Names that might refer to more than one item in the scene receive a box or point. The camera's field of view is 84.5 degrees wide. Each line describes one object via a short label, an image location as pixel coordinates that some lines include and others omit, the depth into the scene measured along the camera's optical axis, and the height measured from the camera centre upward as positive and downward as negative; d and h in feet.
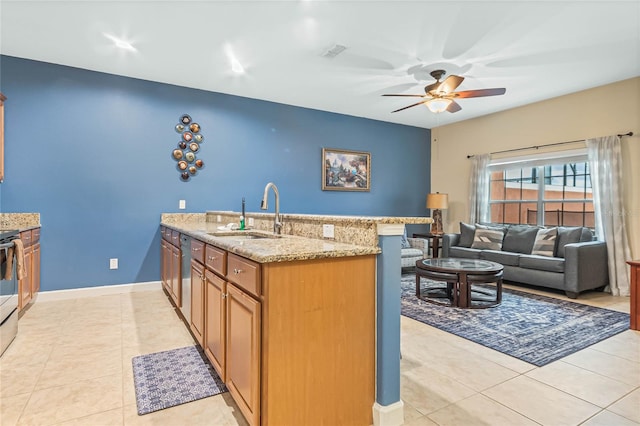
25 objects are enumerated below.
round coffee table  12.10 -2.39
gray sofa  13.67 -2.09
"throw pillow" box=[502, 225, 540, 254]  16.50 -1.43
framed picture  19.72 +2.20
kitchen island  4.99 -1.81
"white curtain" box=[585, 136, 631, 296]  14.39 +0.09
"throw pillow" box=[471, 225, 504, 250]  17.52 -1.51
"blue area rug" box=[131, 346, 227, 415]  6.54 -3.53
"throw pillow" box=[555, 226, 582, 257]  15.06 -1.21
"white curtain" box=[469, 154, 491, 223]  20.07 +1.13
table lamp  20.77 +0.32
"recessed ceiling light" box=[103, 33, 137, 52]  11.16 +5.38
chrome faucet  8.66 -0.35
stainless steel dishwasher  9.43 -1.86
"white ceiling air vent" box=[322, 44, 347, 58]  11.69 +5.38
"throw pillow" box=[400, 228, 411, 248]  19.19 -1.95
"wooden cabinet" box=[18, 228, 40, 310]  10.69 -2.04
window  16.65 +0.91
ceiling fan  12.18 +4.19
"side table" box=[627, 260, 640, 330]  10.12 -2.47
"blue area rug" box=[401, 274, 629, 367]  8.98 -3.50
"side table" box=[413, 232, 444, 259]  20.22 -1.88
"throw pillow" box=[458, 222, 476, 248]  18.83 -1.39
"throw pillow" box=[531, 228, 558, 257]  15.37 -1.49
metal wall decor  15.47 +2.65
